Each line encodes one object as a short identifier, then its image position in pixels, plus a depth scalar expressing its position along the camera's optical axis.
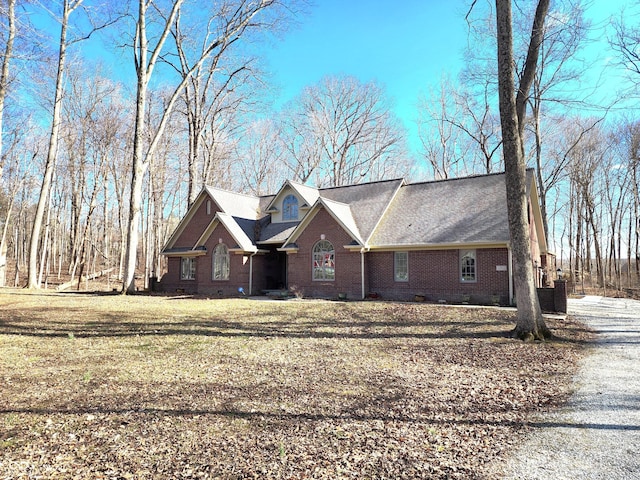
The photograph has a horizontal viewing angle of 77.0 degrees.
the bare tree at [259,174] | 41.34
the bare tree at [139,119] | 19.61
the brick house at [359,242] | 17.31
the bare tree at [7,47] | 10.04
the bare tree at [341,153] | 36.66
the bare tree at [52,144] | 19.84
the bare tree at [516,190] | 9.64
